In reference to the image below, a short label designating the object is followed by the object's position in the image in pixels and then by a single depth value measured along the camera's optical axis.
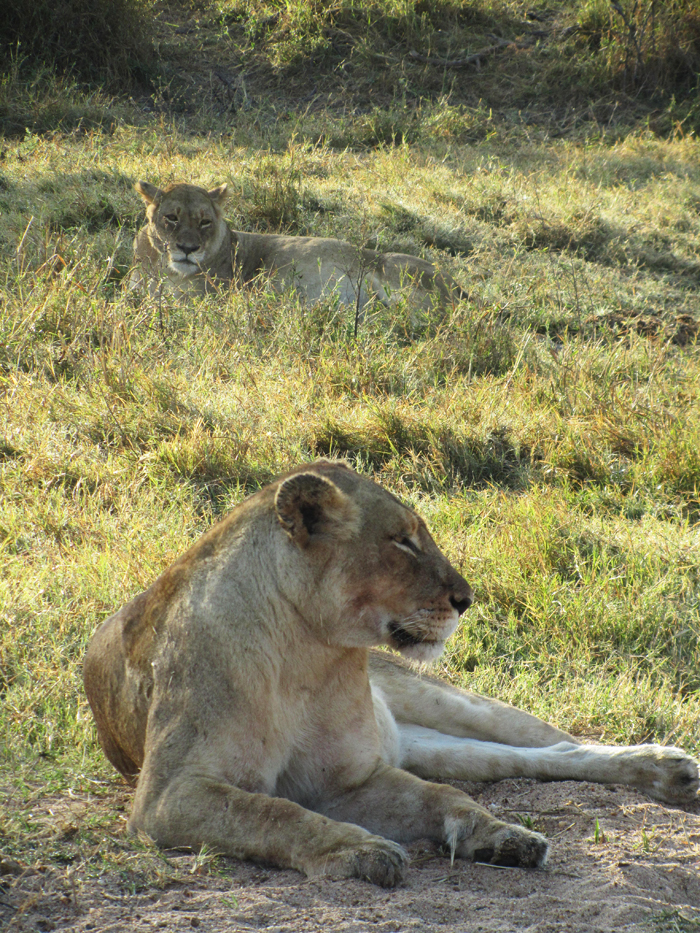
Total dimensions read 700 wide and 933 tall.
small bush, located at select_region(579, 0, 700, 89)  30.47
